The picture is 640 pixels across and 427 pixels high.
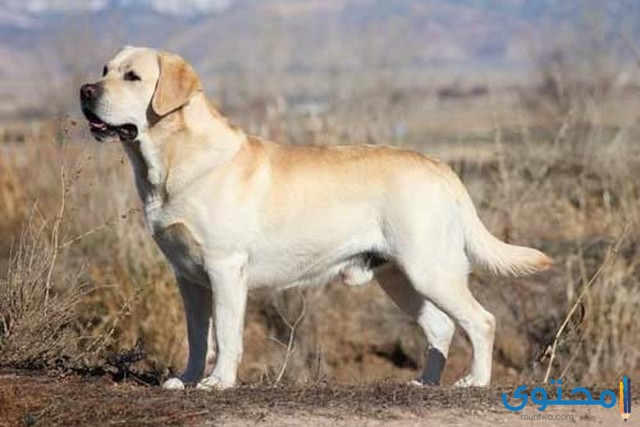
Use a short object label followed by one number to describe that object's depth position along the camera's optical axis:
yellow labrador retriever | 15.27
